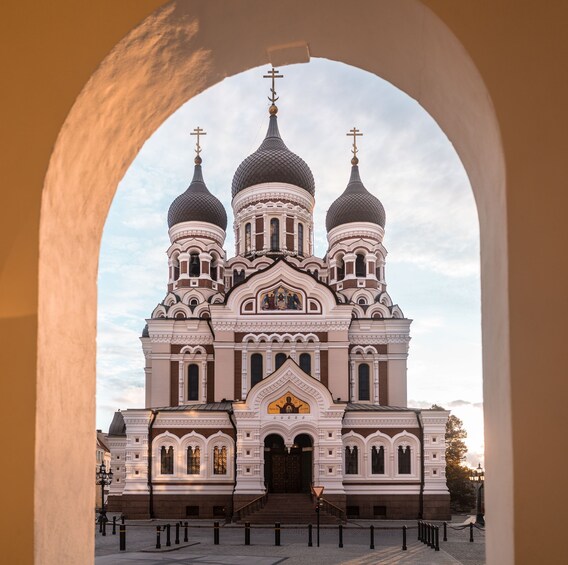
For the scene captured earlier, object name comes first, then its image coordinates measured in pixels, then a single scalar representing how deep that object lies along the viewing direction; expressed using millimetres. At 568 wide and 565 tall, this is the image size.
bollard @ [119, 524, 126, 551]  18611
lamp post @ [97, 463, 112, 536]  23875
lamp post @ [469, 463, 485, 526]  28012
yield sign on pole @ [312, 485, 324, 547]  21116
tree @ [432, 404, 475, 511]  42844
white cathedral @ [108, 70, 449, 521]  31016
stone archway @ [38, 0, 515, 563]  2992
